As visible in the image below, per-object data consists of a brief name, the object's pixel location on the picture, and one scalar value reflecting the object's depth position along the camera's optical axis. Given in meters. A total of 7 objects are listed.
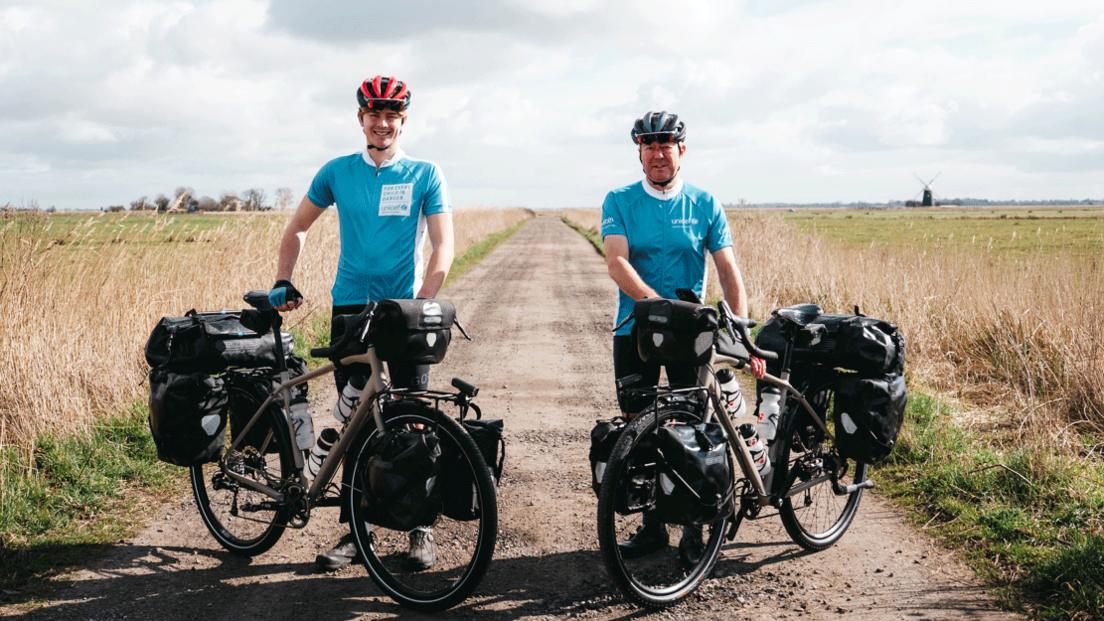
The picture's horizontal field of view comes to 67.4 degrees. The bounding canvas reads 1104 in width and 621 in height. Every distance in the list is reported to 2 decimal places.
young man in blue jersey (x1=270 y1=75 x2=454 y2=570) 4.15
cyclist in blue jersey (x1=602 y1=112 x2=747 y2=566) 4.17
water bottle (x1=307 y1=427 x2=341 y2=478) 4.08
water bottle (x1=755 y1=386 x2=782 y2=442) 4.39
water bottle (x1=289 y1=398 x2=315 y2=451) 4.30
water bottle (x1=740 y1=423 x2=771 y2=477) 4.23
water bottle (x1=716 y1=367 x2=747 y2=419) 4.16
